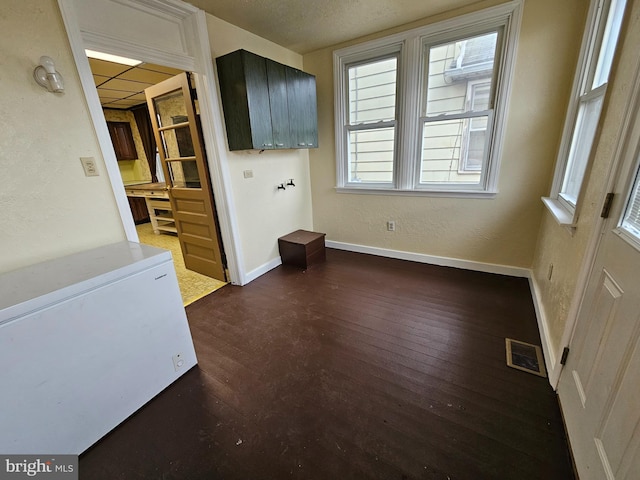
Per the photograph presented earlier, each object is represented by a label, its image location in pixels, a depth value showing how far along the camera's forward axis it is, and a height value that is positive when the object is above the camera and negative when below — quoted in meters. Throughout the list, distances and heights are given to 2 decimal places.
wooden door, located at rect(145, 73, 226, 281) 2.57 -0.08
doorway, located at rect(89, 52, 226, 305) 2.97 +0.32
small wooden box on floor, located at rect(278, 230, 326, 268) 3.21 -1.08
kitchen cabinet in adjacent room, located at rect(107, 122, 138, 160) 5.32 +0.54
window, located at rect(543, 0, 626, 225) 1.62 +0.28
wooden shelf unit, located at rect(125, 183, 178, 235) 4.59 -0.66
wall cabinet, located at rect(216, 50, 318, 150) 2.36 +0.56
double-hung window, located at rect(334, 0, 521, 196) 2.45 +0.49
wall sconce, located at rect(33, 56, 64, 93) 1.40 +0.49
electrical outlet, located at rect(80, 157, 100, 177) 1.62 +0.02
